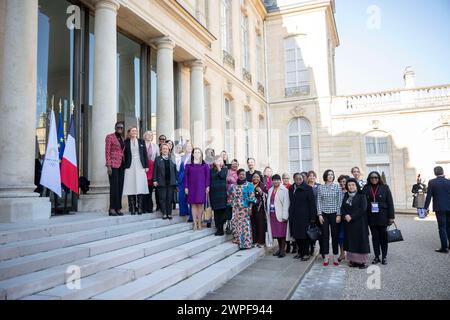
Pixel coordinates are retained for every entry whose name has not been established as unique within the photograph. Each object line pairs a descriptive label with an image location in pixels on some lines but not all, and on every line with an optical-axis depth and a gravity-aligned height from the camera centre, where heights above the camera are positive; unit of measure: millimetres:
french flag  5871 +335
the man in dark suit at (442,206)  6945 -617
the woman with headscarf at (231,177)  6734 +89
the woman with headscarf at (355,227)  5809 -857
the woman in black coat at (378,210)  5961 -579
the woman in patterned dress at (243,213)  6391 -613
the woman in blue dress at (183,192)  6945 -192
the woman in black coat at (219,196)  6664 -280
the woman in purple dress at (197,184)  6461 -27
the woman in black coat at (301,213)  6188 -621
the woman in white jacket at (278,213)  6457 -640
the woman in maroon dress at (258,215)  6730 -697
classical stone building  4996 +2988
